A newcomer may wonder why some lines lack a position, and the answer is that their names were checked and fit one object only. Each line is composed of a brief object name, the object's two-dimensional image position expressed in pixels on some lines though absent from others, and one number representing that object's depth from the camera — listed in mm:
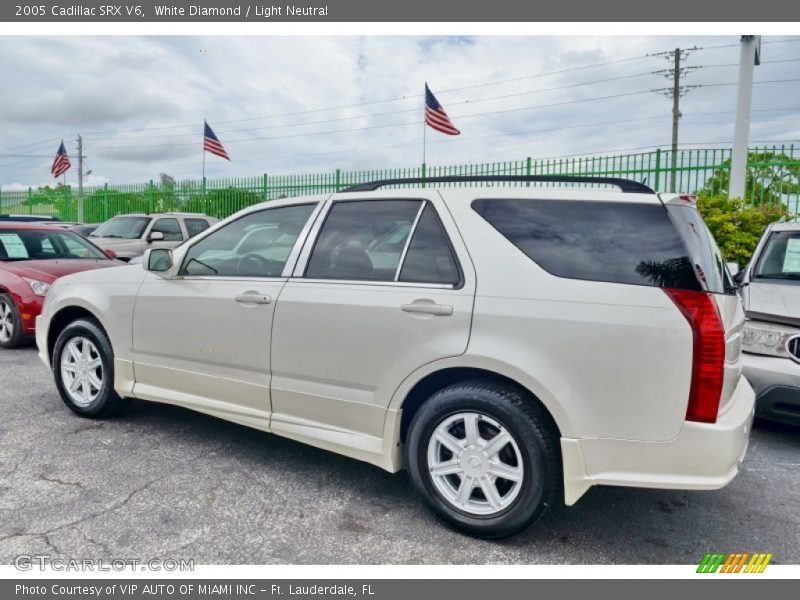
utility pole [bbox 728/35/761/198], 8766
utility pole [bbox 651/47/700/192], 30078
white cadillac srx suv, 2494
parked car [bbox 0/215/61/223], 13129
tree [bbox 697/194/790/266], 8406
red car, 6898
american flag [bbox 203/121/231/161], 18391
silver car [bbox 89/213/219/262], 12219
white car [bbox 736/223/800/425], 3992
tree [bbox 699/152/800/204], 9414
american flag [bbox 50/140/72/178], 22891
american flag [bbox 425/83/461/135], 13906
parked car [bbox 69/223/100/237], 16784
